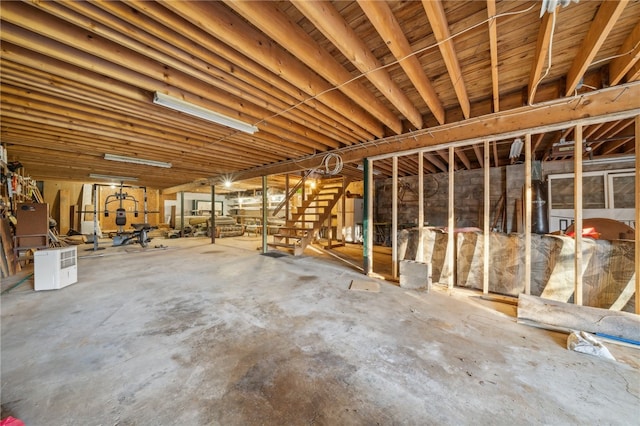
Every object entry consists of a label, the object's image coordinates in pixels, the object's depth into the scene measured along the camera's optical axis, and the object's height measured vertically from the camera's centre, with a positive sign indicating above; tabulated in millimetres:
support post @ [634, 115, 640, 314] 2350 -41
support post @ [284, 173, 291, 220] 6827 +396
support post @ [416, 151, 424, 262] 3816 -196
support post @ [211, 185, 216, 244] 8539 -687
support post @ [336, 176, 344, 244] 8289 -610
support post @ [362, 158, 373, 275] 4367 -101
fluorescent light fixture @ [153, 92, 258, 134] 2588 +1353
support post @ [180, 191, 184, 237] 10245 -447
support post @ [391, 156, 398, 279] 4090 -442
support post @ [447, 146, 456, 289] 3466 -279
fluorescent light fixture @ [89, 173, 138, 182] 7801 +1346
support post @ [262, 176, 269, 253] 6586 -99
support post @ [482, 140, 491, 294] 3207 -298
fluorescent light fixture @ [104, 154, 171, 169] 5285 +1351
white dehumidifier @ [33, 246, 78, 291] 3359 -870
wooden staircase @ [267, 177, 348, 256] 6117 -255
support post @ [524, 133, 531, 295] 2855 -121
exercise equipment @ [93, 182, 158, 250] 6789 -656
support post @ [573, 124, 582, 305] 2561 +11
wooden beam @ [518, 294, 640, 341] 2104 -1053
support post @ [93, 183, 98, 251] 6302 -455
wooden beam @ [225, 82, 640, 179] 2432 +1259
